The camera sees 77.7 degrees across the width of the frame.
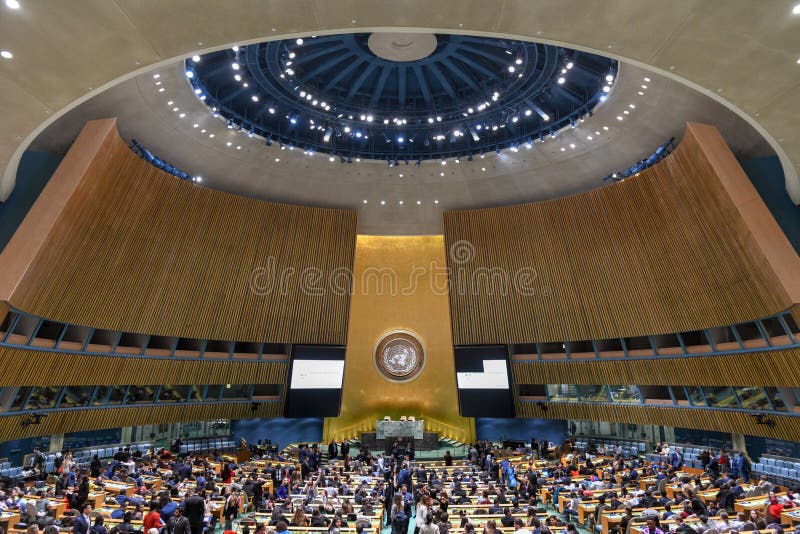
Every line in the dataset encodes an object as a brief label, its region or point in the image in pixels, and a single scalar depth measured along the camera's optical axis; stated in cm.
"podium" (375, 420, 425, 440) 2077
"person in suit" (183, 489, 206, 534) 775
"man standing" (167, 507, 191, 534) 703
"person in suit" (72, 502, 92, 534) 677
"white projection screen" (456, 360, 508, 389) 2041
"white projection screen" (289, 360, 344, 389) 2000
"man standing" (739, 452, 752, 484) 1362
